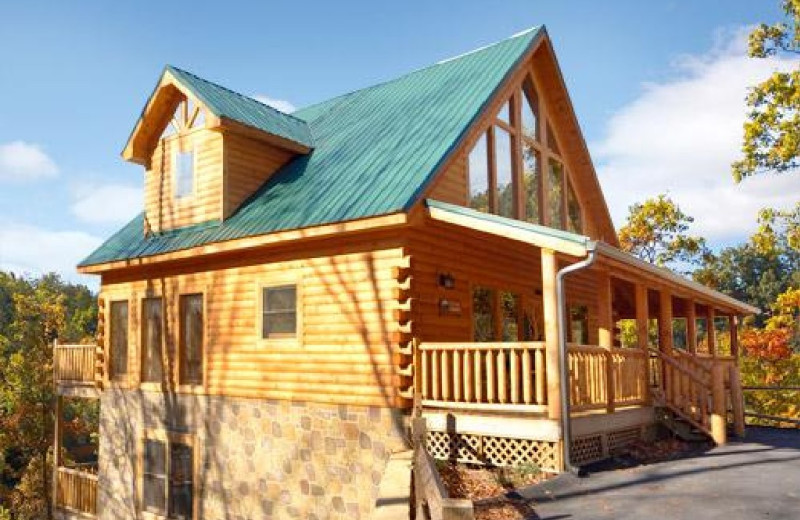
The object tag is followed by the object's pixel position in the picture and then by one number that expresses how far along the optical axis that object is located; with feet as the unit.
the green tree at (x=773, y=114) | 73.26
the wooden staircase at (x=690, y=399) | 44.32
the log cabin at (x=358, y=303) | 36.94
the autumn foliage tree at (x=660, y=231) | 107.24
